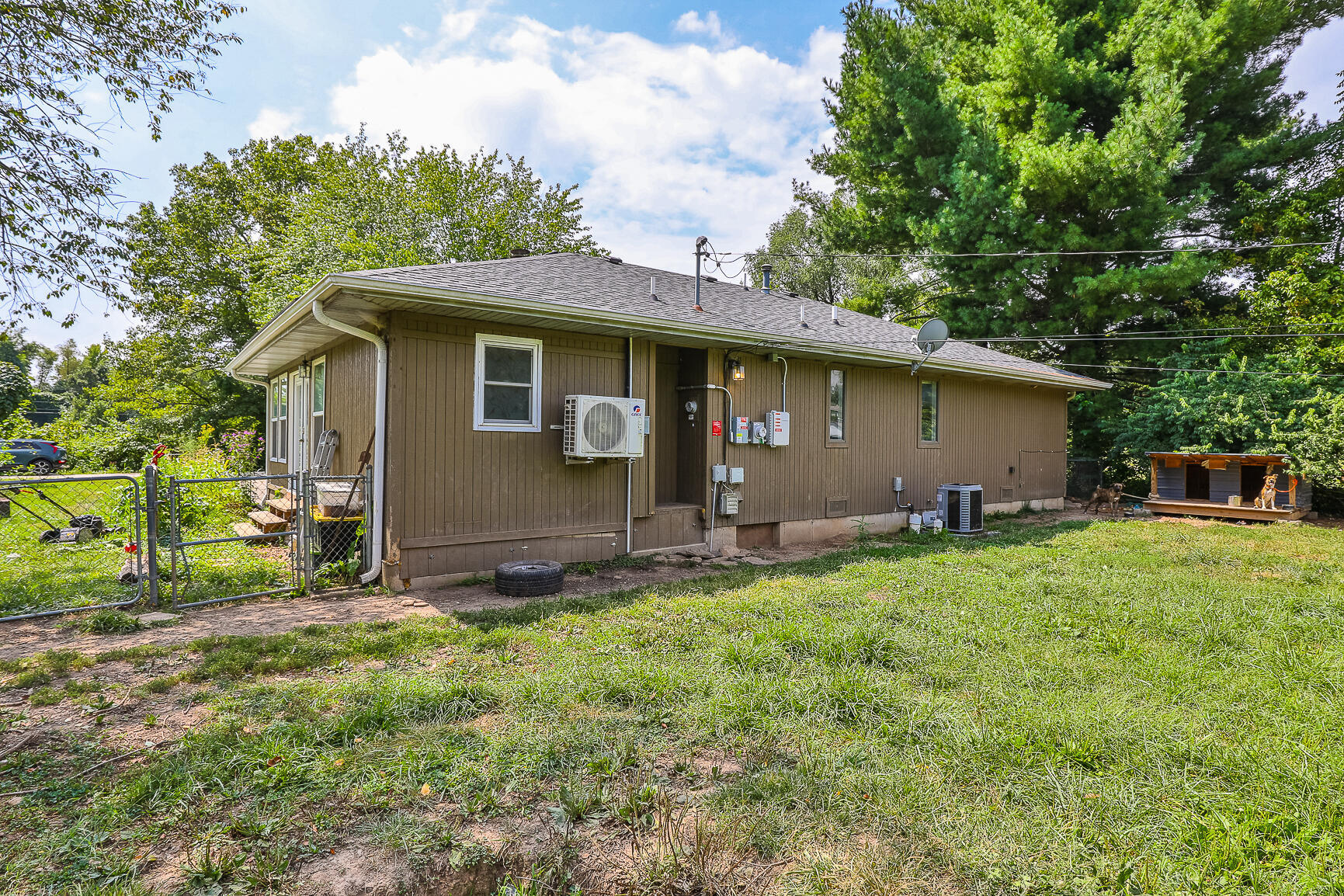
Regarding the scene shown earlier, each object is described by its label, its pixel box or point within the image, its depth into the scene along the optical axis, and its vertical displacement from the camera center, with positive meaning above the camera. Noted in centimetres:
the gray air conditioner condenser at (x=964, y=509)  904 -76
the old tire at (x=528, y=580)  534 -105
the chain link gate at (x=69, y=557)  481 -104
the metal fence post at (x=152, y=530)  475 -58
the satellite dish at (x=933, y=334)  860 +165
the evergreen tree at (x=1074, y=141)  1249 +679
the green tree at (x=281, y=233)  1764 +679
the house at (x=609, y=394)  549 +58
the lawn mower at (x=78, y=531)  712 -90
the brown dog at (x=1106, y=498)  1209 -79
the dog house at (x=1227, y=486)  996 -48
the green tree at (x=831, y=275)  1893 +688
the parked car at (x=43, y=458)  1601 -12
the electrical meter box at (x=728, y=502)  754 -55
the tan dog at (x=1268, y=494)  997 -57
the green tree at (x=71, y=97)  480 +282
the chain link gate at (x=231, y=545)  513 -97
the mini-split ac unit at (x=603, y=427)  607 +28
